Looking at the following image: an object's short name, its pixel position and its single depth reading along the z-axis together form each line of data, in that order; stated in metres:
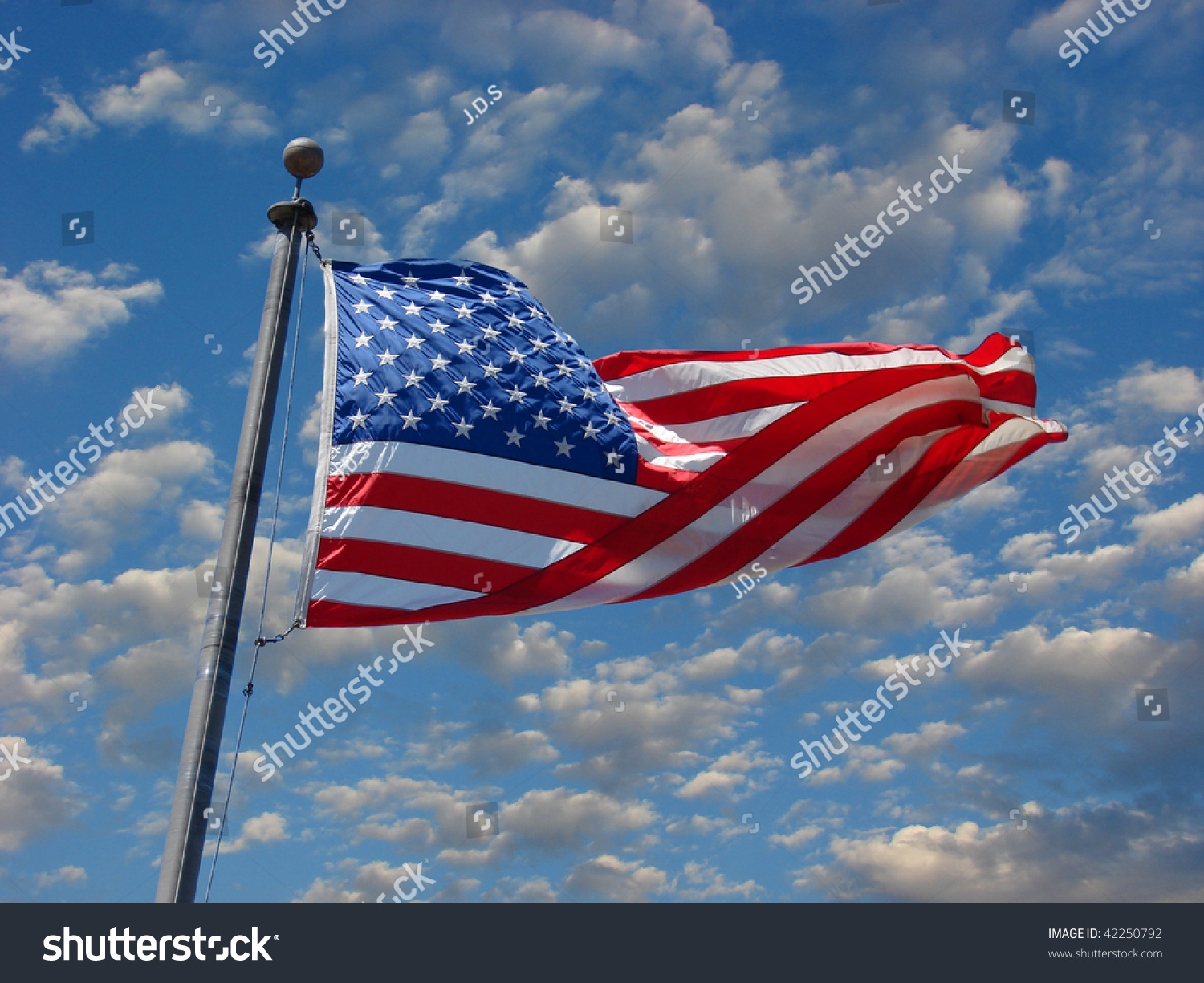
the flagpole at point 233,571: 10.80
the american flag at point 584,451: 14.48
